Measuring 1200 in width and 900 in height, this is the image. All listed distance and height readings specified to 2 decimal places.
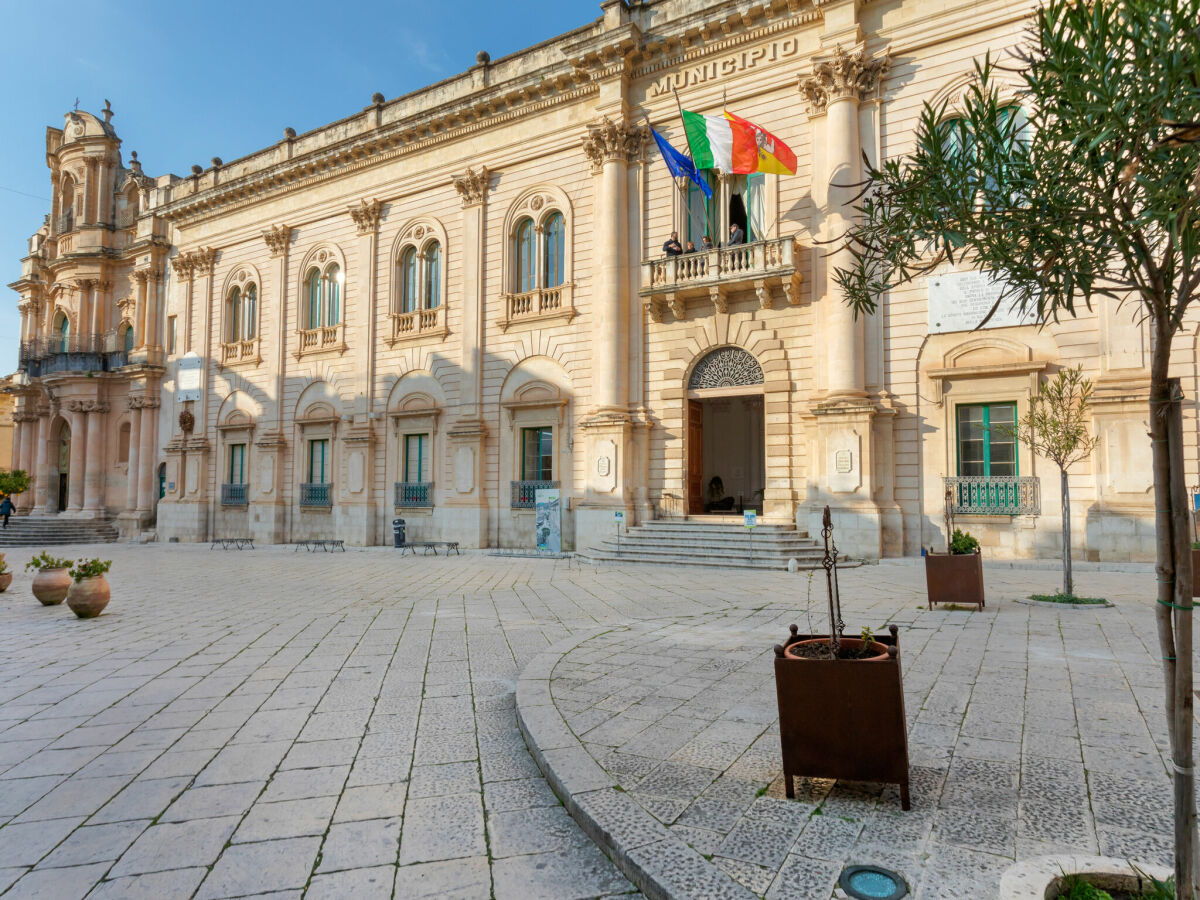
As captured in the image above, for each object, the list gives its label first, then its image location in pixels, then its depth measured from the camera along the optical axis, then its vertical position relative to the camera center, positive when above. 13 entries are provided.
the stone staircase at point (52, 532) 26.23 -1.96
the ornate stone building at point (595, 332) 13.94 +3.85
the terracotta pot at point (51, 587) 9.77 -1.48
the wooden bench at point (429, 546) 17.80 -1.75
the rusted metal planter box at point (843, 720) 3.16 -1.12
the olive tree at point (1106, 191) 2.02 +0.96
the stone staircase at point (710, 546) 13.49 -1.39
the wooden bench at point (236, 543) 22.06 -2.06
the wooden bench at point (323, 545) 20.06 -1.97
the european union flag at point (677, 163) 15.38 +7.06
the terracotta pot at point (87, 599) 8.80 -1.49
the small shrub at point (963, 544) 8.50 -0.82
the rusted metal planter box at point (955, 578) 8.13 -1.18
